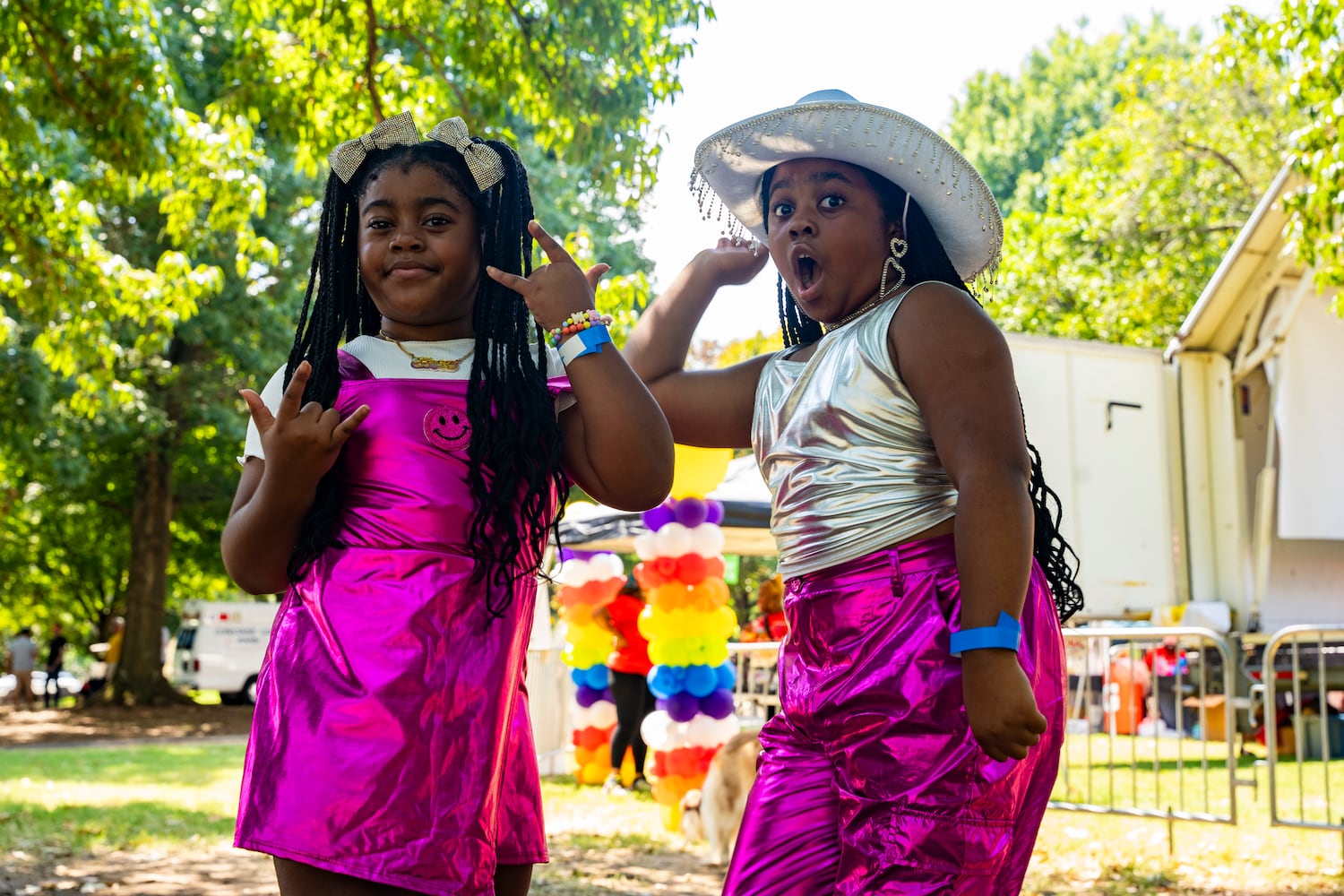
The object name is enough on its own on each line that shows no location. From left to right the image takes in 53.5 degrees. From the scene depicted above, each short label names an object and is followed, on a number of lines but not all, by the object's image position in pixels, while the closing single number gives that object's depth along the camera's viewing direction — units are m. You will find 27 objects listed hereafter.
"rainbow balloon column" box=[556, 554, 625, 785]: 10.01
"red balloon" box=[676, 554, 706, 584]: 8.19
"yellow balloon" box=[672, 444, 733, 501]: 7.92
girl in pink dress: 1.92
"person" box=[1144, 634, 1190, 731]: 11.43
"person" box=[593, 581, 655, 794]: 10.03
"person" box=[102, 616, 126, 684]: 27.75
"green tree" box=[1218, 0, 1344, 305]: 5.54
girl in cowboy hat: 2.11
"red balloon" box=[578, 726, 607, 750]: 10.37
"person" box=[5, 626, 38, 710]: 27.28
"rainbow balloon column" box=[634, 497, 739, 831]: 7.89
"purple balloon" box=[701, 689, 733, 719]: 7.98
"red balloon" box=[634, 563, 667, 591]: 8.27
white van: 25.27
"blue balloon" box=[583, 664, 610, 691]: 10.26
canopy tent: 10.46
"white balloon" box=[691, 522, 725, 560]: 8.21
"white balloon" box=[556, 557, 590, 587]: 10.00
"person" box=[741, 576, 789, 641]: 12.57
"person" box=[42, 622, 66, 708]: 29.94
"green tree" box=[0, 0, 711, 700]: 6.99
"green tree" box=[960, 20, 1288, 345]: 20.44
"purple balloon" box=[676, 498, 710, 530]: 8.33
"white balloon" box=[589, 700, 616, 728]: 10.38
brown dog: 6.53
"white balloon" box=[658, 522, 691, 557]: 8.17
